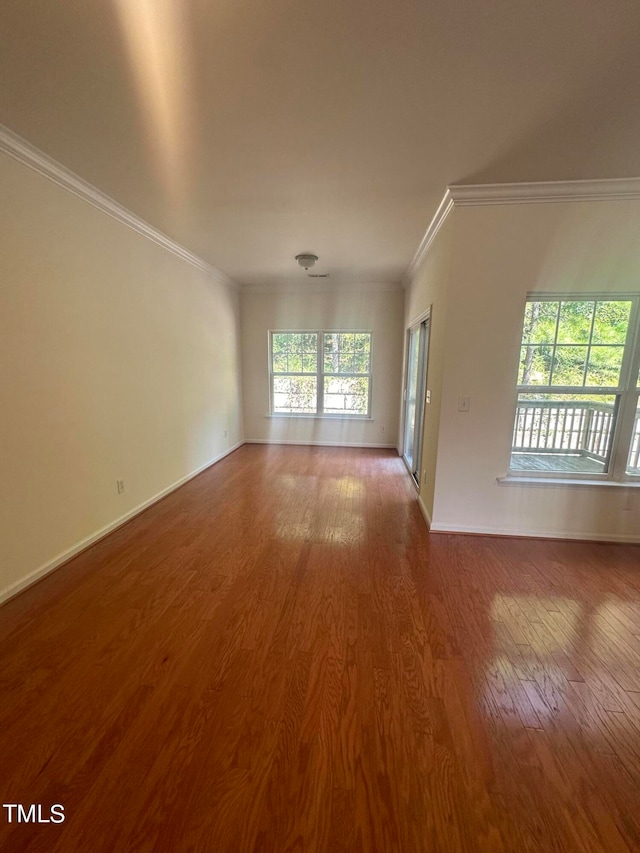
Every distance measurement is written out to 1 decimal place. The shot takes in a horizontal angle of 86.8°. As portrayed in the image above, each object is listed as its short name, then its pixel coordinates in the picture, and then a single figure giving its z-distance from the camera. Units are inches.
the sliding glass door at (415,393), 144.3
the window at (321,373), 215.6
